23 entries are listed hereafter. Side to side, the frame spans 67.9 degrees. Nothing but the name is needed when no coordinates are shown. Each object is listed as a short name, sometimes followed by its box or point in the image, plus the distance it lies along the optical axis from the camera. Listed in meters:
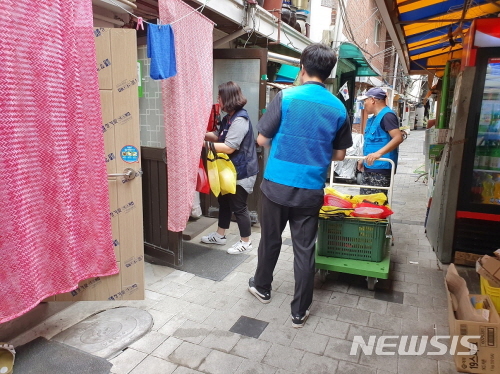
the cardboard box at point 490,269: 3.17
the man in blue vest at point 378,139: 4.37
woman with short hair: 4.33
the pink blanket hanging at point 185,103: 3.66
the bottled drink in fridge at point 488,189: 4.36
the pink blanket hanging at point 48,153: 2.22
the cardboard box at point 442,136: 4.98
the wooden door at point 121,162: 2.94
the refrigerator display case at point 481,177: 4.19
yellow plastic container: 3.08
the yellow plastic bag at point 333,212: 3.71
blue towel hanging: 3.33
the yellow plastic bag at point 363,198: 4.04
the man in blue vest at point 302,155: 2.92
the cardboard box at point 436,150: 5.20
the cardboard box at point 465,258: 4.43
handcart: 3.66
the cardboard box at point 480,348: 2.58
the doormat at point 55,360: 2.62
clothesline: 3.33
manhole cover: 2.89
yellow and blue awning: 4.66
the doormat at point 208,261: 4.23
